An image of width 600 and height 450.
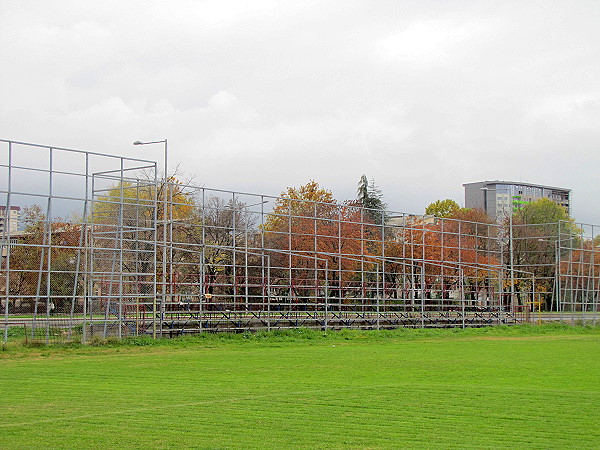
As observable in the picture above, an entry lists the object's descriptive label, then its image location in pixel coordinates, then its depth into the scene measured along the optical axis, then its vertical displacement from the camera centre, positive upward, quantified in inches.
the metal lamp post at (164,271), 1168.1 +14.2
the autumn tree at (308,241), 1668.3 +95.8
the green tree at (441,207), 4148.4 +411.2
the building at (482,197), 7490.2 +854.4
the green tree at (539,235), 2453.2 +154.1
